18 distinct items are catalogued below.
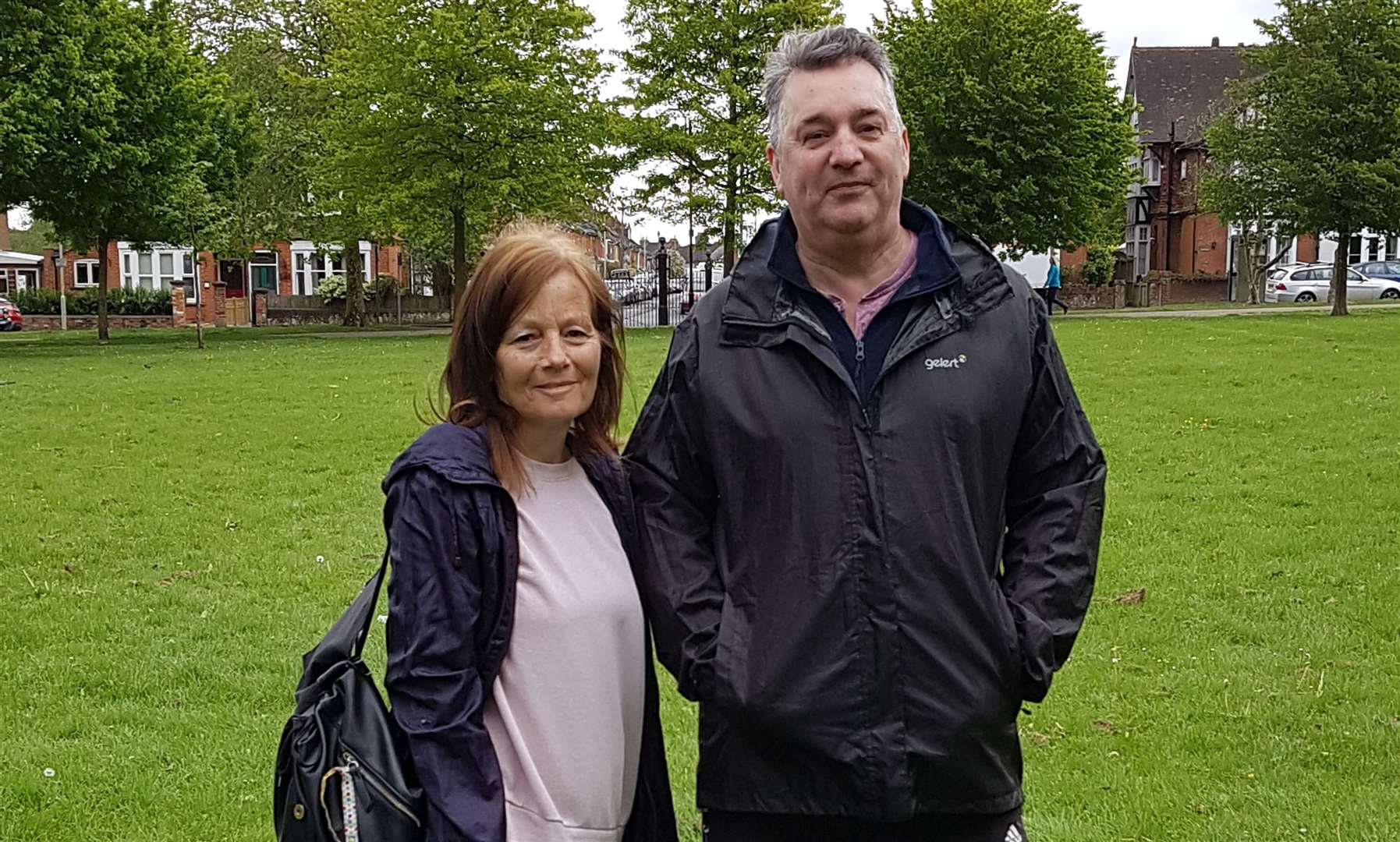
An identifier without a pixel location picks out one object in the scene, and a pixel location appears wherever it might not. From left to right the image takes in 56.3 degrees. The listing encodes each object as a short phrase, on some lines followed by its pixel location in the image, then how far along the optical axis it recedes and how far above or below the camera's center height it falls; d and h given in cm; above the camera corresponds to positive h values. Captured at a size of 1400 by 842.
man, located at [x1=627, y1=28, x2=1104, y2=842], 237 -40
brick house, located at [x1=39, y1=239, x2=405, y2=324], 5388 +86
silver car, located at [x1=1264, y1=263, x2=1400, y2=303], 4159 +31
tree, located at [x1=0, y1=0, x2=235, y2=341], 2503 +347
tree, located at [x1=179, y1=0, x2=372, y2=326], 3609 +503
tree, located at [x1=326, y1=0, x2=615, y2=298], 3030 +417
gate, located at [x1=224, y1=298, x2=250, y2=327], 4638 -84
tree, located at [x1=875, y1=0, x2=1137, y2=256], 3266 +434
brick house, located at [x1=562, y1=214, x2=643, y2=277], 9464 +376
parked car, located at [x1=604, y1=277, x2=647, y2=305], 4097 +6
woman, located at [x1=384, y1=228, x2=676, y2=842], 244 -57
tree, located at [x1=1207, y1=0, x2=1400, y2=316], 2734 +367
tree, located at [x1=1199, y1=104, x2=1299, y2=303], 2922 +267
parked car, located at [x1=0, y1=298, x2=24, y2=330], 4269 -99
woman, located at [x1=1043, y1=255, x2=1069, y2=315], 3605 +29
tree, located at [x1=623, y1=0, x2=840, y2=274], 3322 +511
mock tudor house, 5409 +545
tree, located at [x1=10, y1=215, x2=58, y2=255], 7062 +292
